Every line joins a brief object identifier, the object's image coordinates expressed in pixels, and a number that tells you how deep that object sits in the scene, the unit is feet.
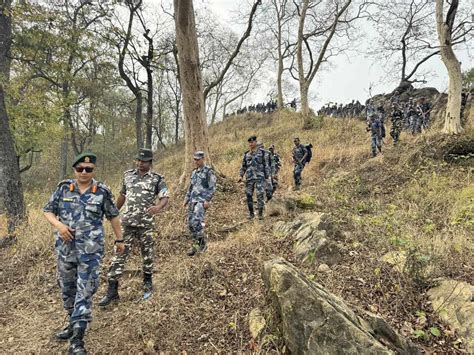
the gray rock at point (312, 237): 13.96
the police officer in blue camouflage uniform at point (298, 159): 33.14
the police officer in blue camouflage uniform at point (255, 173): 23.04
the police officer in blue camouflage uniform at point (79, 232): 10.03
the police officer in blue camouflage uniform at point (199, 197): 16.90
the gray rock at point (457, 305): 9.46
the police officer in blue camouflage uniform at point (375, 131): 36.50
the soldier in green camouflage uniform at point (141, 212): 12.93
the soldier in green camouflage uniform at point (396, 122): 38.79
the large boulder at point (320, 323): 7.91
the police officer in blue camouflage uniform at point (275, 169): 27.49
